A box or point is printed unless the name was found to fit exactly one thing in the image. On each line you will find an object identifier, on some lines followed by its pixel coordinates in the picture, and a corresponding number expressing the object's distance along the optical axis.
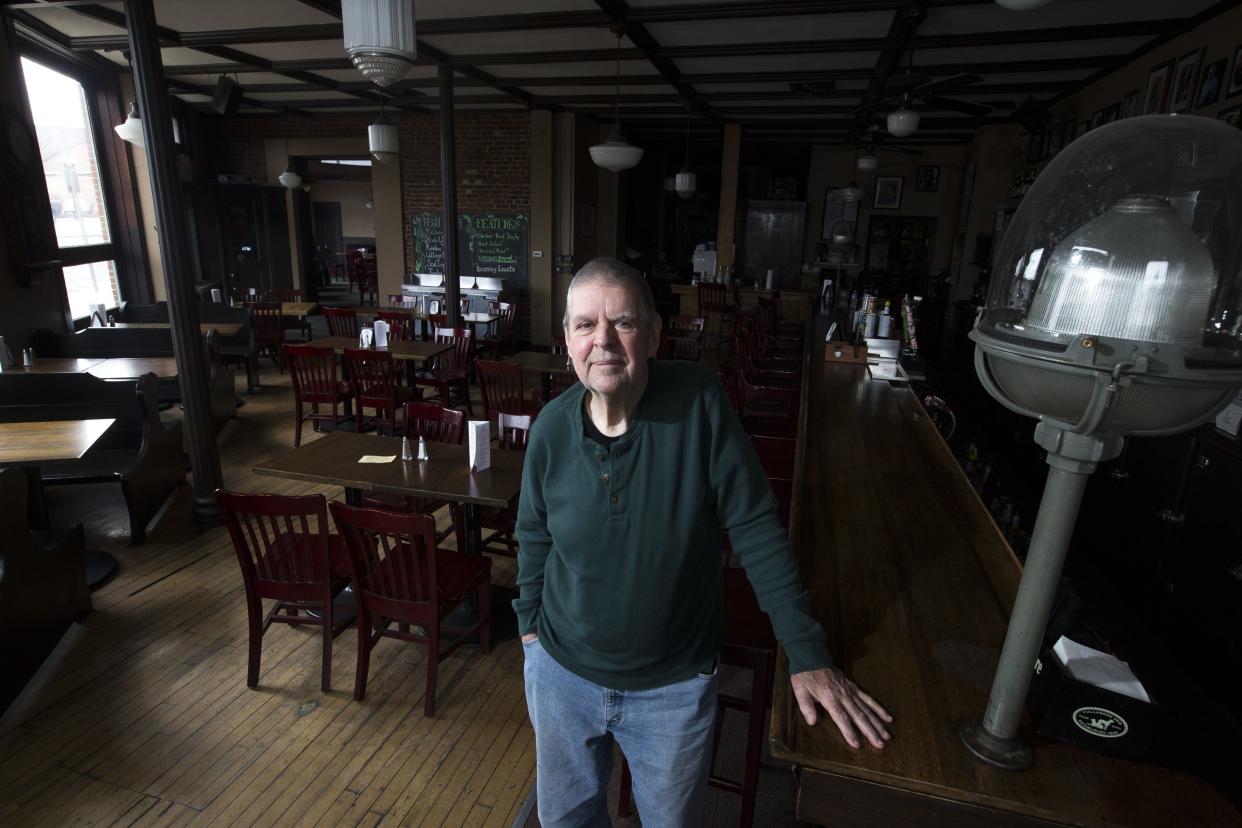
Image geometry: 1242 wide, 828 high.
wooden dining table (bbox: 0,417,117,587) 2.96
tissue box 1.04
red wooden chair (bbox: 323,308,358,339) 6.72
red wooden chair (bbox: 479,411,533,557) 3.21
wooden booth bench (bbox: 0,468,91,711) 2.41
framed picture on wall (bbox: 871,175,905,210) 11.08
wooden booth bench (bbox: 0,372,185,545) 3.73
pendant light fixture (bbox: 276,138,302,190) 9.38
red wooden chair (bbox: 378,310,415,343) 6.24
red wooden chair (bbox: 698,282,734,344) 8.30
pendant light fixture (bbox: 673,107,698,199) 8.81
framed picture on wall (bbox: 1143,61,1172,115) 4.86
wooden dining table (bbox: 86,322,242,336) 6.05
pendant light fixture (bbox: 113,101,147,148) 5.39
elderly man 1.23
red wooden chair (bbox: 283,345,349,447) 5.04
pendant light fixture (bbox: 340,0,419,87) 2.54
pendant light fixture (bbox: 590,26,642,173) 5.78
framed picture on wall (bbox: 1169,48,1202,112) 4.46
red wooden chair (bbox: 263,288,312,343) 8.09
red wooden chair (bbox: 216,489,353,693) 2.29
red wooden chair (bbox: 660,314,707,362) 6.41
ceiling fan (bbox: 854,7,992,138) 4.45
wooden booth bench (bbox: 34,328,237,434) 5.45
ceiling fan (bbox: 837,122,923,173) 7.01
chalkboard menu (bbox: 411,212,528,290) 9.27
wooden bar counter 1.01
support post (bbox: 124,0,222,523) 3.36
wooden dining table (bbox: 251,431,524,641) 2.66
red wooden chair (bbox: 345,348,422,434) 4.90
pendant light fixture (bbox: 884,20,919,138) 5.13
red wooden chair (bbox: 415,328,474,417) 5.75
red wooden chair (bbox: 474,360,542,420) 4.38
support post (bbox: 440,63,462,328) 6.23
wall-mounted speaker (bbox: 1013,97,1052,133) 6.28
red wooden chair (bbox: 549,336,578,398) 4.93
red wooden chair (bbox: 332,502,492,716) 2.22
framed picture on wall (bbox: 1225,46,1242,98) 3.84
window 6.20
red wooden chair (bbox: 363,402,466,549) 3.28
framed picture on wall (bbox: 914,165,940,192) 10.77
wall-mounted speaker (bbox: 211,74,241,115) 6.40
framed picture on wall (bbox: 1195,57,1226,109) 4.10
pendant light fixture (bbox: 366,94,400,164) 6.50
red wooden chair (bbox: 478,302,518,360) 7.05
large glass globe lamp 0.77
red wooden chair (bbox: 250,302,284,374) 7.34
